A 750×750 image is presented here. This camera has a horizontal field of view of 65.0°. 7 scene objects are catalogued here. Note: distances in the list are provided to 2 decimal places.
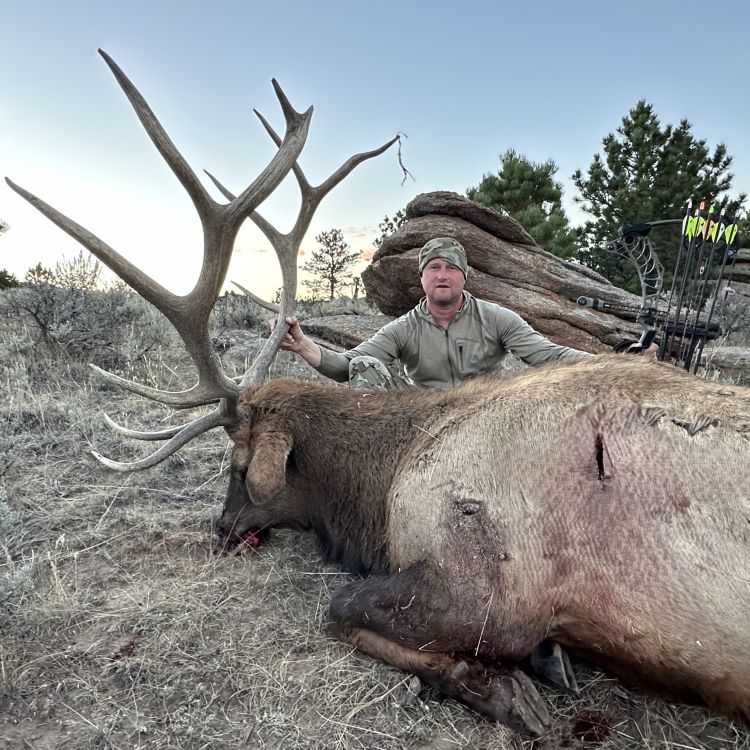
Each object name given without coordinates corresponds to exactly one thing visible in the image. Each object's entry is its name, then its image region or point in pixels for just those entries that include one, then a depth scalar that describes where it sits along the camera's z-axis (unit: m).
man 4.46
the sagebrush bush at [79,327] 6.80
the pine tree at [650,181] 20.20
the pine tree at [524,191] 17.98
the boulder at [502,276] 7.47
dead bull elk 2.03
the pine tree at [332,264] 19.08
